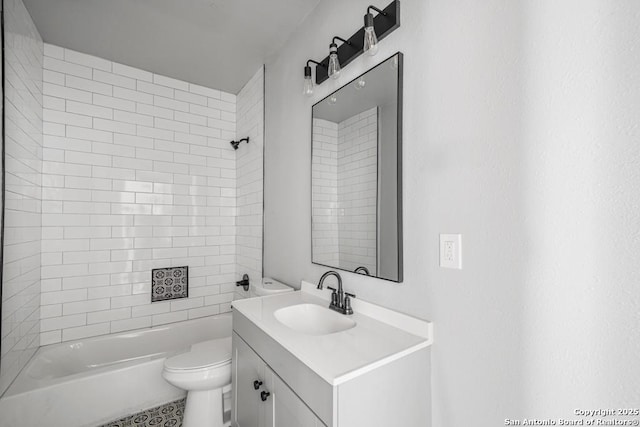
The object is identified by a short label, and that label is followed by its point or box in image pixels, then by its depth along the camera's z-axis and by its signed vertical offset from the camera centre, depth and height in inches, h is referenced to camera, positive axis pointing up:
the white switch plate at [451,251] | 39.6 -4.1
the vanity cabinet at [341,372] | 33.9 -20.0
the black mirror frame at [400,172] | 47.3 +8.2
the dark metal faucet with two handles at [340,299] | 54.5 -15.1
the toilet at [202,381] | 65.0 -36.4
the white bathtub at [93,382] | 63.2 -40.5
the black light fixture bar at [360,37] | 48.6 +34.6
